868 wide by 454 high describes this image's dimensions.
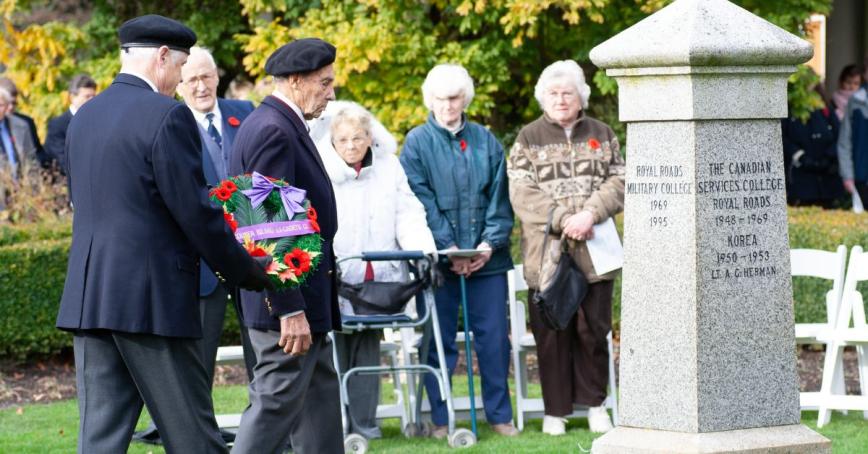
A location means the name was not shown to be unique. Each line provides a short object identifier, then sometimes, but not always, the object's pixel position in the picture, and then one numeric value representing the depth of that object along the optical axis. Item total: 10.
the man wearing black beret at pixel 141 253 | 9.47
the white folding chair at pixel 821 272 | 16.33
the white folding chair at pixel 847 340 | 15.65
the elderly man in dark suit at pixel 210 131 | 13.80
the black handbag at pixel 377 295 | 14.42
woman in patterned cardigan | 15.17
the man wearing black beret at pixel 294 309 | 10.72
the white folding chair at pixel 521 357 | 15.81
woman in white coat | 14.65
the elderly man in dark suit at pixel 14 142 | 21.62
